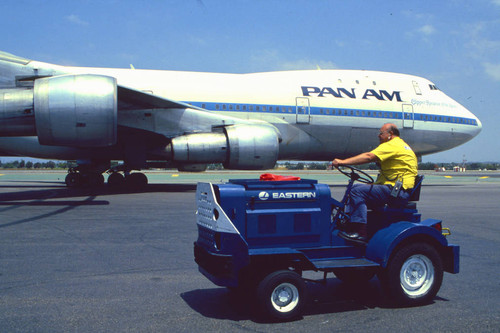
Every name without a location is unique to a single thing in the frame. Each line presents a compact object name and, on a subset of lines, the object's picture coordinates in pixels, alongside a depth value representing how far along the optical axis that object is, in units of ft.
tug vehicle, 14.02
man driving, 15.96
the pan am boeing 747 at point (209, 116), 42.45
